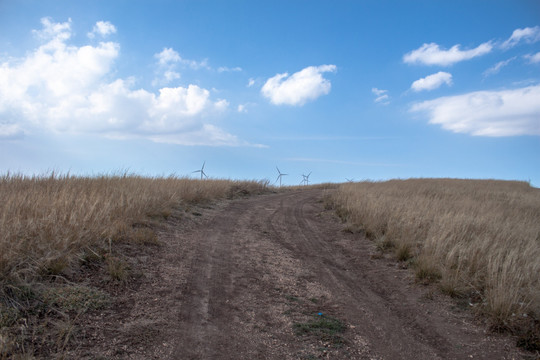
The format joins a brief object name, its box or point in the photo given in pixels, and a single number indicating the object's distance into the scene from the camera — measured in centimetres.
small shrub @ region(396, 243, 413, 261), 682
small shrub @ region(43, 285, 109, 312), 382
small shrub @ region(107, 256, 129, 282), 474
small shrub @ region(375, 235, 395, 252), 760
